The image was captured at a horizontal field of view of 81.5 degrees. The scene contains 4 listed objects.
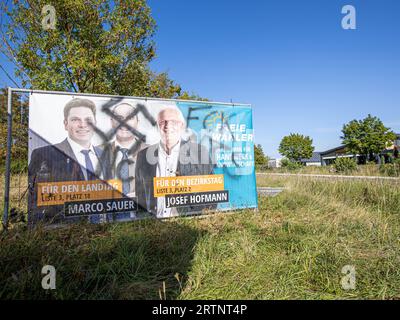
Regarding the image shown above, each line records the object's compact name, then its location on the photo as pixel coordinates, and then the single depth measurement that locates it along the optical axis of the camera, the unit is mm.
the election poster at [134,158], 4508
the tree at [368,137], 42562
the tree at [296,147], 63562
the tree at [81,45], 9133
